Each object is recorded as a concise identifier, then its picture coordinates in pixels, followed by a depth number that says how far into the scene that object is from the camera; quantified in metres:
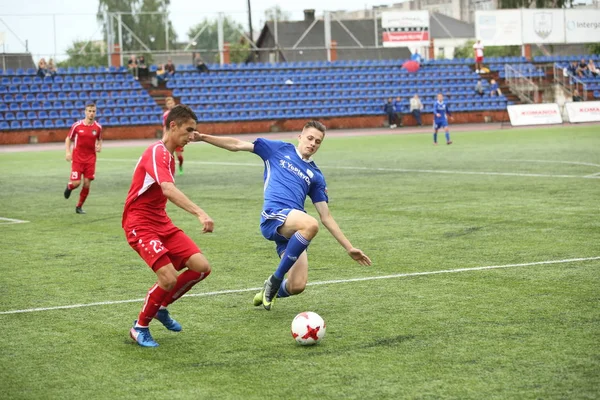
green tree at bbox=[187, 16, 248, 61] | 71.38
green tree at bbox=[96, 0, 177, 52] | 56.69
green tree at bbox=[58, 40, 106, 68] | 55.38
